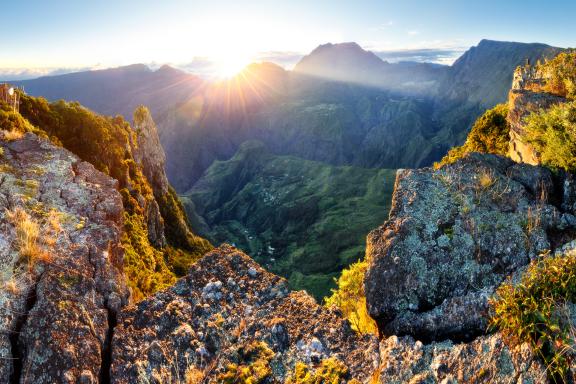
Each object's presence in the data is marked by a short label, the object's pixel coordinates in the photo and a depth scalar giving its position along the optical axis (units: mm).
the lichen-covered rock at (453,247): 7602
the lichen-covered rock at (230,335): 6703
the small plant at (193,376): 6457
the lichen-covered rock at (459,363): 5590
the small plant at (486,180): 10434
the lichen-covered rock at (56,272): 6250
